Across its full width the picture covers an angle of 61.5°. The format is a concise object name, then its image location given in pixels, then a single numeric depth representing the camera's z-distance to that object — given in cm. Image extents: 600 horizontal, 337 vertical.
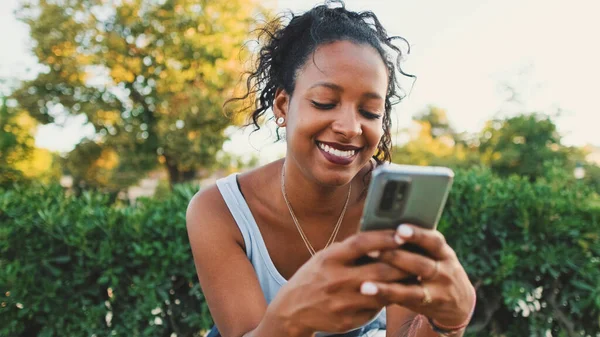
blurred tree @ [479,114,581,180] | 1627
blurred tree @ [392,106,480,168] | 2076
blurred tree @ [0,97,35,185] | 1309
